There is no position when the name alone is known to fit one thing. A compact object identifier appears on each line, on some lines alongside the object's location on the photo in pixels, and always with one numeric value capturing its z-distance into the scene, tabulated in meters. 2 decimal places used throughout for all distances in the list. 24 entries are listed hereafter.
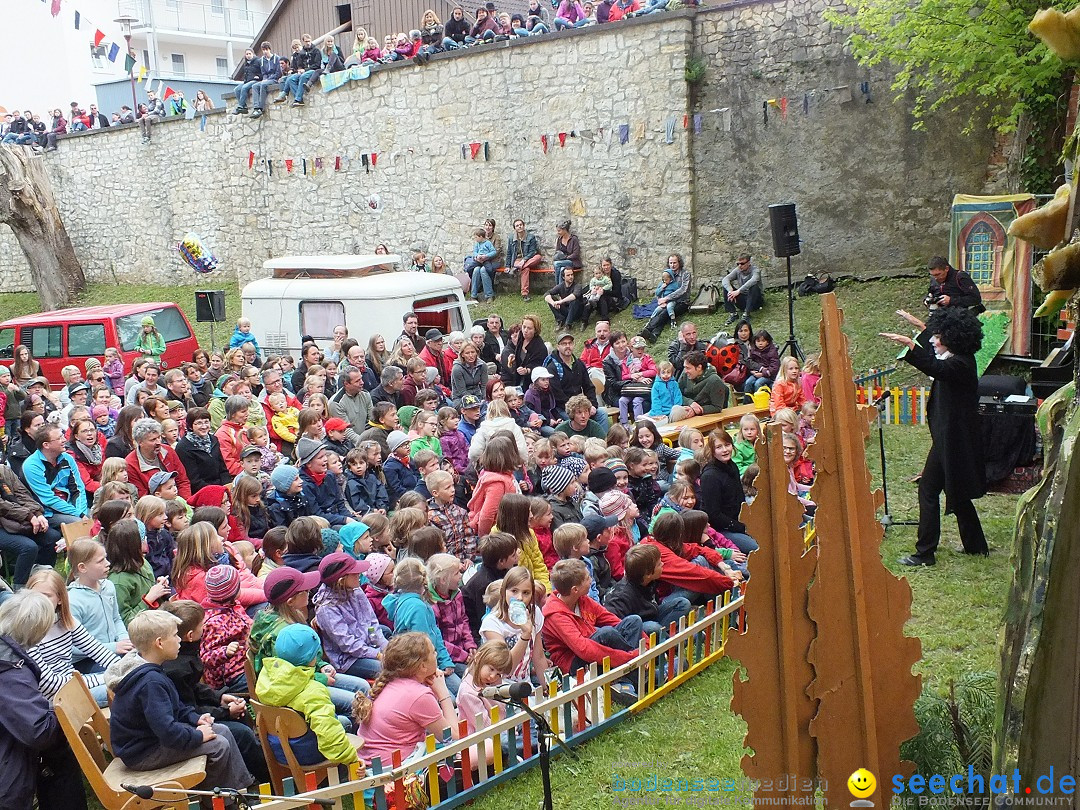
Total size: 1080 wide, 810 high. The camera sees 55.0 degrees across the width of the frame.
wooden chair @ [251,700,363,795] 4.31
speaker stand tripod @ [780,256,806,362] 11.85
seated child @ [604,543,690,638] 5.99
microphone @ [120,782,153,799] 3.36
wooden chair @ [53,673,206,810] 4.14
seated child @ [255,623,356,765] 4.34
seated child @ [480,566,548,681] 5.23
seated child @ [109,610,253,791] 4.20
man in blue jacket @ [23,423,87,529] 7.86
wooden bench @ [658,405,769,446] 9.64
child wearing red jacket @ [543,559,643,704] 5.43
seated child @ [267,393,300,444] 9.66
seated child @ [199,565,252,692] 5.12
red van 13.95
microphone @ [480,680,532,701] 3.60
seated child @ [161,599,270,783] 4.65
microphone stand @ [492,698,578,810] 3.55
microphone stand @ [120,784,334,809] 3.38
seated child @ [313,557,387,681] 5.24
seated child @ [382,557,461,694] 5.28
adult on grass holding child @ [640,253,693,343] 15.90
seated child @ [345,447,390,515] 7.83
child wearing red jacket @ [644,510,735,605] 6.23
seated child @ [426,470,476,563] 6.88
